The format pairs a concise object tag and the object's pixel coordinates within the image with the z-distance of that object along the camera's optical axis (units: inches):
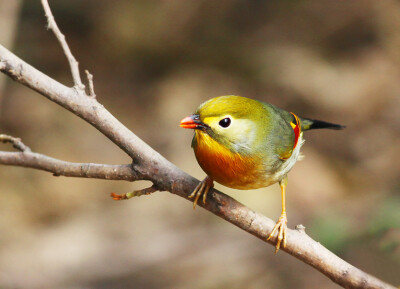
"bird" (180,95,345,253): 202.7
